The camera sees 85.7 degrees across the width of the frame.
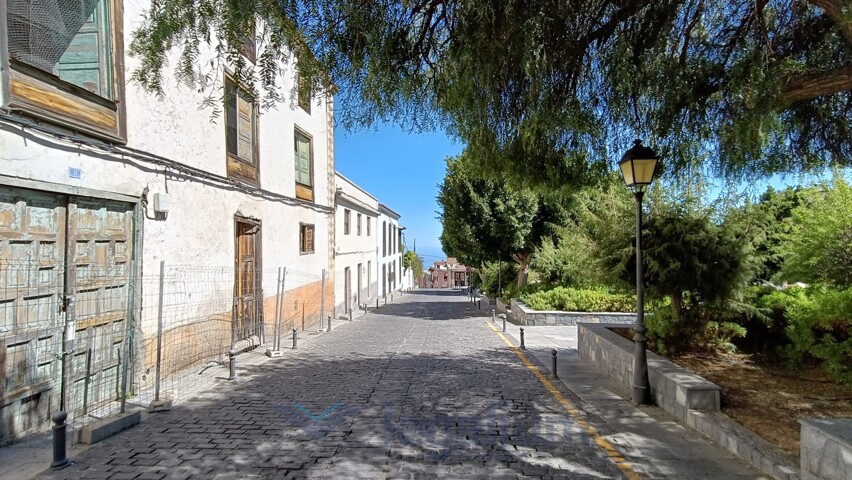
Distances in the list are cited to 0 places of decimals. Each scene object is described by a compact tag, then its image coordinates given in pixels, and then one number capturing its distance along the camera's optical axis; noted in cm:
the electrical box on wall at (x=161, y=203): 720
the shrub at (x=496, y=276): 2647
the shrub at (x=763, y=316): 795
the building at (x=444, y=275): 7900
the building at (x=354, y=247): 1975
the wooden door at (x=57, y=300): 479
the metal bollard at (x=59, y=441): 418
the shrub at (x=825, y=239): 700
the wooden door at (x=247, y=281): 1040
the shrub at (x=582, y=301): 1620
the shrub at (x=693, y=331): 812
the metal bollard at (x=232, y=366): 763
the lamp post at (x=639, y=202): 606
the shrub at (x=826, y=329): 568
